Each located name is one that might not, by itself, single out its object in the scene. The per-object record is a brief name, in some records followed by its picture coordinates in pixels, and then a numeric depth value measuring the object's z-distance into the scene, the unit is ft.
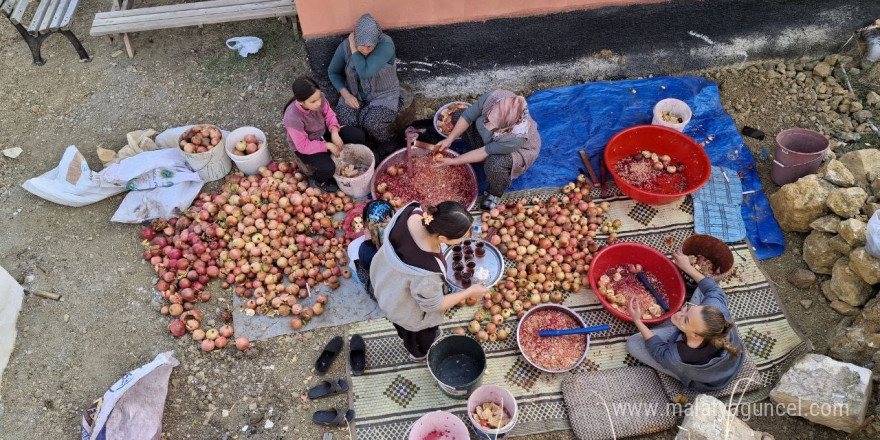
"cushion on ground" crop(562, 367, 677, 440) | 11.87
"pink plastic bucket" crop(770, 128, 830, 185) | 15.19
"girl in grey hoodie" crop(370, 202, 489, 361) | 9.78
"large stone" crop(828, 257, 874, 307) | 13.23
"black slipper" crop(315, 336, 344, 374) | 12.89
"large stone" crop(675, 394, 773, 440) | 10.82
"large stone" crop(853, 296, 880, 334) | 12.35
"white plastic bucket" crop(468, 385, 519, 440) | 11.15
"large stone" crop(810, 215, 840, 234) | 13.96
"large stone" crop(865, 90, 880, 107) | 17.23
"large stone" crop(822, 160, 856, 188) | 14.39
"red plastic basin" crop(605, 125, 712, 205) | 15.57
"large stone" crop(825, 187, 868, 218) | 13.76
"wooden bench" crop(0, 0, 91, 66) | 18.56
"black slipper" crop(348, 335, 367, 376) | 12.86
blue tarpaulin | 16.14
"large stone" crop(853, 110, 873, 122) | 16.97
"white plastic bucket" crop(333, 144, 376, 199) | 15.16
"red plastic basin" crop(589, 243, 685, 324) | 13.48
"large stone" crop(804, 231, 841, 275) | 13.92
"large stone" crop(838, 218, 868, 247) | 13.21
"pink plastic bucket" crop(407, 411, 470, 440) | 11.07
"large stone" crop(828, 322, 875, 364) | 12.10
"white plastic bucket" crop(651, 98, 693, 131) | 16.56
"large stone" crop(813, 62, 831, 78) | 18.25
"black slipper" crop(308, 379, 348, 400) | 12.50
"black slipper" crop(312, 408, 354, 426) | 12.15
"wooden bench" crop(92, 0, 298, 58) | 18.13
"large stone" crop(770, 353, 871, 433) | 11.25
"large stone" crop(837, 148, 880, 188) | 14.66
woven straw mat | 12.30
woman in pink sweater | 14.60
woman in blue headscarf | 15.44
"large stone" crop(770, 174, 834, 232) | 14.29
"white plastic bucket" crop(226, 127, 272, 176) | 15.78
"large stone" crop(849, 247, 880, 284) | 12.68
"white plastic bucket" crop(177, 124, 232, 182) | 15.57
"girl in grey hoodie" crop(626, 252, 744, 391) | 10.80
